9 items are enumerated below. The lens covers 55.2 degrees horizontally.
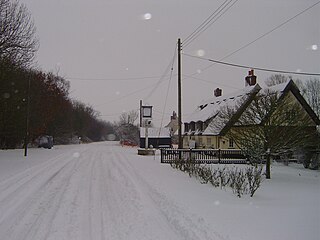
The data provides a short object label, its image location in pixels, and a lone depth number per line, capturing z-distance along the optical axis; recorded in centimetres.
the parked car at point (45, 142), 4272
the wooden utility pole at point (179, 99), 2170
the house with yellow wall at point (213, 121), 2972
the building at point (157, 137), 5484
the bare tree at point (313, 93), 5434
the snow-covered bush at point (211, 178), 952
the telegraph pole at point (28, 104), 2672
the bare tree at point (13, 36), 2170
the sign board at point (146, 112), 3919
